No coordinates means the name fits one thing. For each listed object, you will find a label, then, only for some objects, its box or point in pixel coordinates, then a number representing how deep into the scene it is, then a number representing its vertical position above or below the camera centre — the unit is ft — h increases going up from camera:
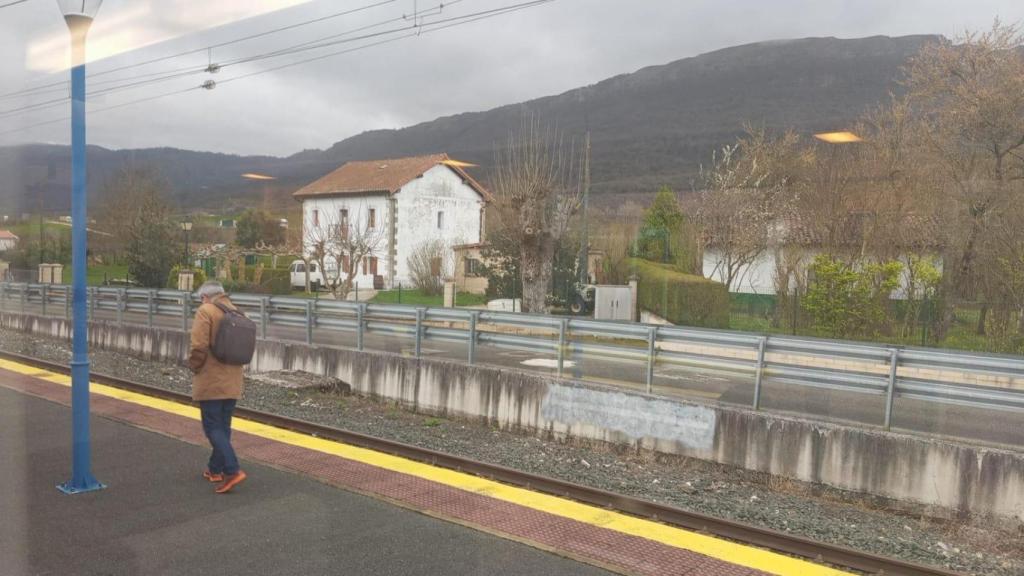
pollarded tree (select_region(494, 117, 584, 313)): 88.02 +7.23
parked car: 145.94 -5.32
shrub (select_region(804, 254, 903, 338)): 68.80 -2.45
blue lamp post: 20.54 -2.02
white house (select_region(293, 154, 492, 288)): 131.95 +8.03
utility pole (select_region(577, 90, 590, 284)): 95.95 +2.50
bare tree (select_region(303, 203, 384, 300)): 114.93 +0.84
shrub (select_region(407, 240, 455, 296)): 119.03 -1.96
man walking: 21.08 -3.92
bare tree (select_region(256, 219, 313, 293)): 134.62 +0.15
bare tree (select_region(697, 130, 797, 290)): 90.68 +7.86
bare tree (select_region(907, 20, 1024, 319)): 62.75 +13.16
